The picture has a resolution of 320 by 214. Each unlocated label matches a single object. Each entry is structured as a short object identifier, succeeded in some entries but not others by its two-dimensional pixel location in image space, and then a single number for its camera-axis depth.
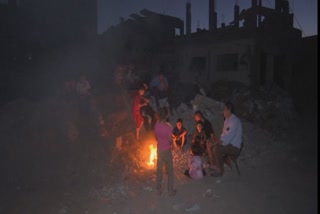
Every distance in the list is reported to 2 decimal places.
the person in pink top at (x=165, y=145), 6.60
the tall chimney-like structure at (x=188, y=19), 21.74
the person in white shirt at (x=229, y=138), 7.37
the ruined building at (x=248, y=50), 17.23
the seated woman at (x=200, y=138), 7.76
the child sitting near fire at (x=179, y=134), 8.25
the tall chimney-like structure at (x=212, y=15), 22.03
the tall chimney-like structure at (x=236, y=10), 24.17
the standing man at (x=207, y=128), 7.78
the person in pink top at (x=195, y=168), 7.43
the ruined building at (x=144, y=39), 20.83
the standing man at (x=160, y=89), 11.09
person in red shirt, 9.25
